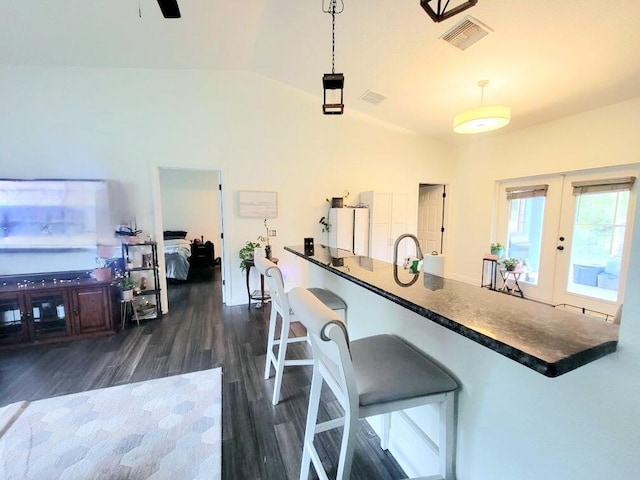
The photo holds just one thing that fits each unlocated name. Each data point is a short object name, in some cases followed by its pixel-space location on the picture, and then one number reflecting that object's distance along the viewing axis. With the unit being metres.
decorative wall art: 4.07
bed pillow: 6.54
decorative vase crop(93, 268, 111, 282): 3.10
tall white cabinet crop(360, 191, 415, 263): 4.67
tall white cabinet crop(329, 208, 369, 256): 4.41
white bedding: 5.34
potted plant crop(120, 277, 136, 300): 3.33
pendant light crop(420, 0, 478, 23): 1.22
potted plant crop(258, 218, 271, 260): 4.08
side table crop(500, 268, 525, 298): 4.46
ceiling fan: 1.58
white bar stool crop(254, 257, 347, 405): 1.78
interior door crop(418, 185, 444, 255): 5.73
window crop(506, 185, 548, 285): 4.31
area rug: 1.47
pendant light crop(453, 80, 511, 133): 2.74
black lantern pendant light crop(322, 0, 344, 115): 2.09
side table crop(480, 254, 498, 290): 4.73
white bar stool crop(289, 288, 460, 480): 0.91
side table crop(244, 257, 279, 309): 3.93
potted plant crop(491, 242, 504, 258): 4.78
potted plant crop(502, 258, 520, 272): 4.31
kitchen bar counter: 0.61
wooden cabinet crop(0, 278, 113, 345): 2.83
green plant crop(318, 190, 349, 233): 4.56
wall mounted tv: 3.09
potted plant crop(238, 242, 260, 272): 3.97
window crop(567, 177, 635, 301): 3.44
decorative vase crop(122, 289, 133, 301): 3.32
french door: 3.45
